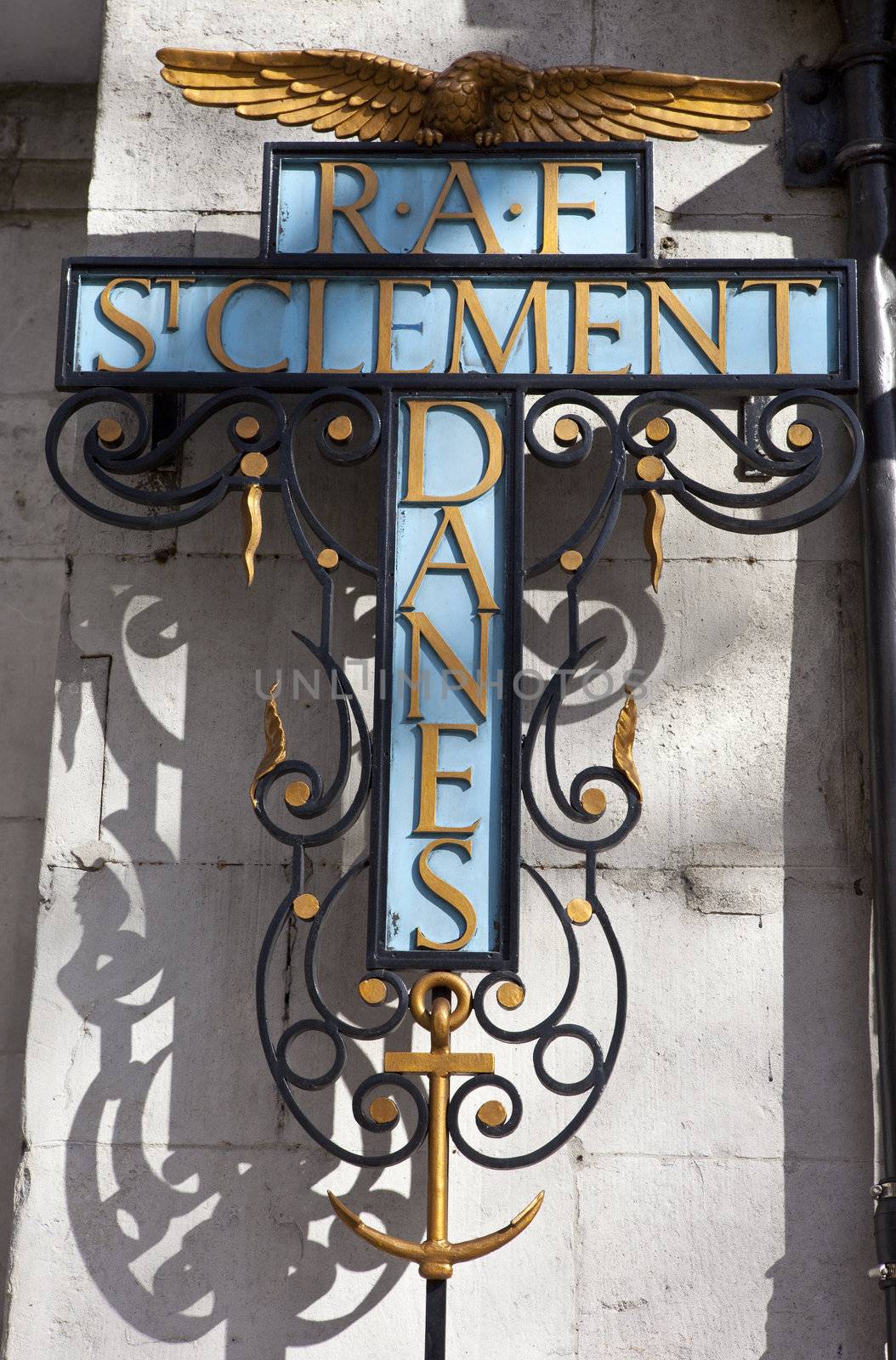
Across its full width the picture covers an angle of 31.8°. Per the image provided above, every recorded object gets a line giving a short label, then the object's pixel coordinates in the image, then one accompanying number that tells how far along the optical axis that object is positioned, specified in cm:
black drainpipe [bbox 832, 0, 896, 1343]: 313
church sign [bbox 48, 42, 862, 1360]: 307
